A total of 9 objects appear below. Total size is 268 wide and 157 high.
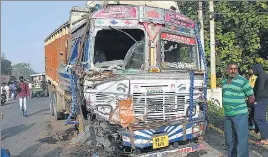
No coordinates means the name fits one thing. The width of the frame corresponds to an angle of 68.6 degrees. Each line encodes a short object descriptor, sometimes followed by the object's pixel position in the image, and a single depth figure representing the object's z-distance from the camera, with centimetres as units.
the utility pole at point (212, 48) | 689
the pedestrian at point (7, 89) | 1543
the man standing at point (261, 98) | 426
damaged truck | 317
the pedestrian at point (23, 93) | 800
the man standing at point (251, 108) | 482
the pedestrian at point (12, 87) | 1593
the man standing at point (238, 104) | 317
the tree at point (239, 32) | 780
